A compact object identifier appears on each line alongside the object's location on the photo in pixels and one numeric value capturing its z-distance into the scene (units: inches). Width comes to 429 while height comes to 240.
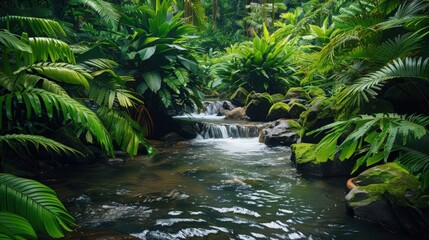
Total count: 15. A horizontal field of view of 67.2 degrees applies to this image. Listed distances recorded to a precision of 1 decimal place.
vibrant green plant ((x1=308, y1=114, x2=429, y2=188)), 85.9
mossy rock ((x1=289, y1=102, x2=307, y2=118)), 345.4
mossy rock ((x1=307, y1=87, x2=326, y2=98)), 341.8
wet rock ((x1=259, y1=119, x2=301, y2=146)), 290.8
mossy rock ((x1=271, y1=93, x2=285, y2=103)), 417.0
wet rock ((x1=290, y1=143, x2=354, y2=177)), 186.9
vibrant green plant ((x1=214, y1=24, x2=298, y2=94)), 435.2
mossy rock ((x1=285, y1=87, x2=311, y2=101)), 388.2
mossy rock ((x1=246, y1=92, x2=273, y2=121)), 405.1
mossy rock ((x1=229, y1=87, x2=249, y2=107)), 462.9
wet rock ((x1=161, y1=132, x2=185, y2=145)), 309.4
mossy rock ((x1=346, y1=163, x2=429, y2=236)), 109.7
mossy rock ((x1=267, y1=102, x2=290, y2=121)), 373.6
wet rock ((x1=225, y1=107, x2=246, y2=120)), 437.4
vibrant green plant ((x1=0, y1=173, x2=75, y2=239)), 67.8
